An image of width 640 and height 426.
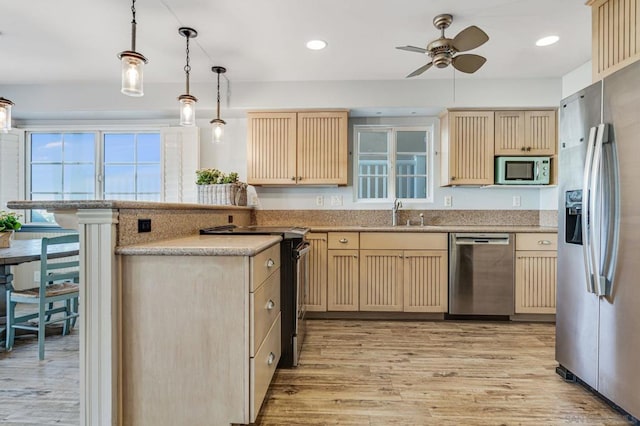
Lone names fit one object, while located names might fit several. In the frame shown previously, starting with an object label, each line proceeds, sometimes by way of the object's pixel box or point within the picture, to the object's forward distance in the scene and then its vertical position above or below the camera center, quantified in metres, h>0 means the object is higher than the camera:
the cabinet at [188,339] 1.47 -0.56
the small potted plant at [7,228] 2.78 -0.16
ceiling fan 2.18 +1.11
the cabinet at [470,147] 3.54 +0.68
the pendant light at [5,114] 2.58 +0.73
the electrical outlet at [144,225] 1.60 -0.07
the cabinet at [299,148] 3.62 +0.67
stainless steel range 2.23 -0.53
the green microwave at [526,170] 3.46 +0.44
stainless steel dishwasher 3.27 -0.58
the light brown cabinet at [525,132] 3.50 +0.83
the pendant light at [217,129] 3.17 +0.76
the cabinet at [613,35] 1.81 +1.01
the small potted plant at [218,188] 3.41 +0.23
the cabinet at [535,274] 3.27 -0.59
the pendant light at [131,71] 1.96 +0.81
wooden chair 2.43 -0.65
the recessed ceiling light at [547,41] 2.73 +1.40
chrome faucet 3.79 +0.00
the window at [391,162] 4.00 +0.58
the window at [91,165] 4.14 +0.55
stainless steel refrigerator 1.66 -0.12
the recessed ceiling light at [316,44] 2.81 +1.40
